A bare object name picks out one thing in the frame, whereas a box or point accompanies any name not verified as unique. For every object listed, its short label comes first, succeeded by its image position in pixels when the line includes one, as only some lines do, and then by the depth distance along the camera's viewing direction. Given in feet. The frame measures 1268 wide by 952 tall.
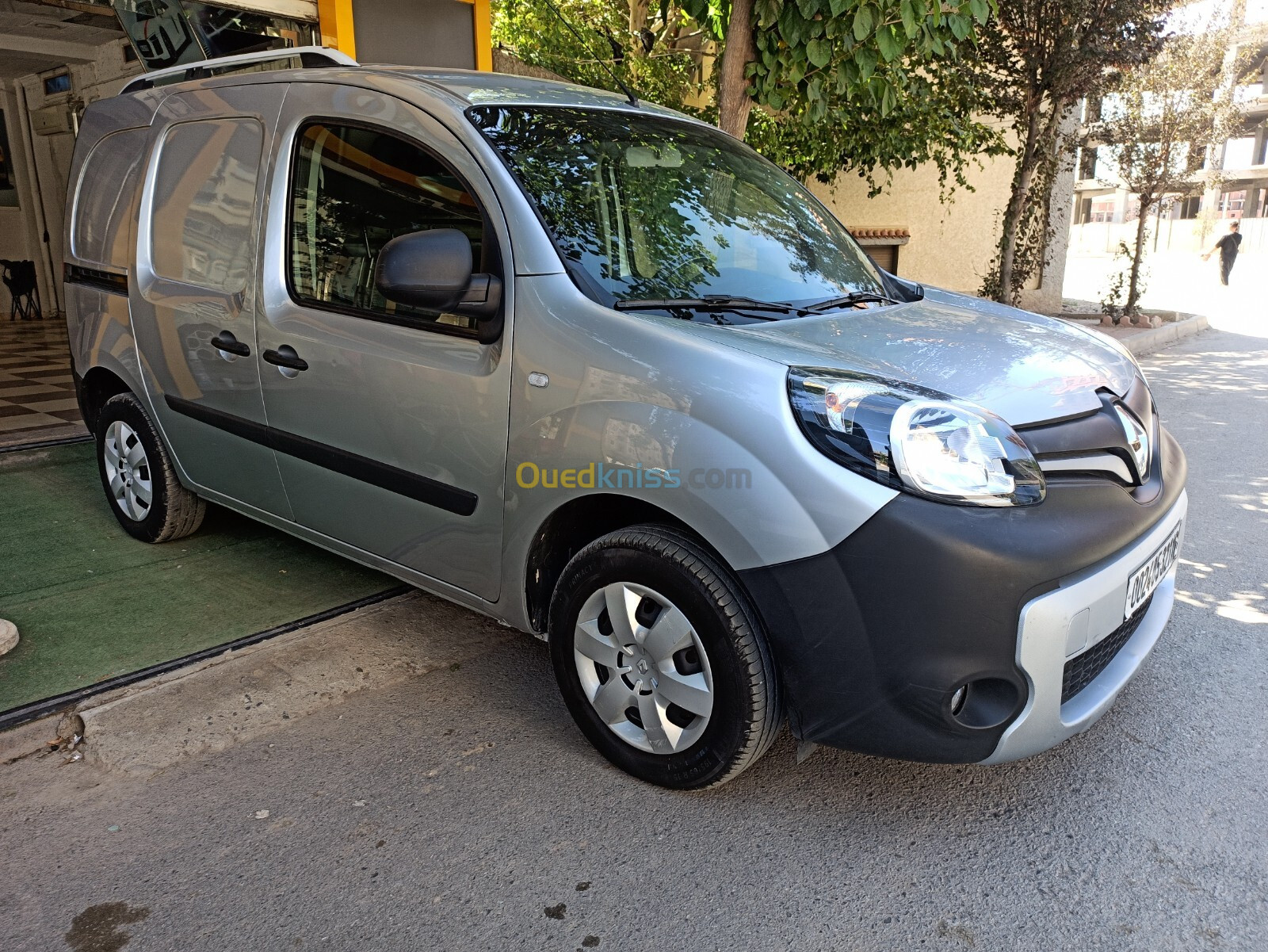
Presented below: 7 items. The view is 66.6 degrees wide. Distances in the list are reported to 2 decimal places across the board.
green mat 10.83
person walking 67.67
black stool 42.91
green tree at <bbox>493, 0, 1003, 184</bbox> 17.30
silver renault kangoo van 7.08
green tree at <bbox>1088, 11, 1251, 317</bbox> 43.06
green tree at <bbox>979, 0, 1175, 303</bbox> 33.50
